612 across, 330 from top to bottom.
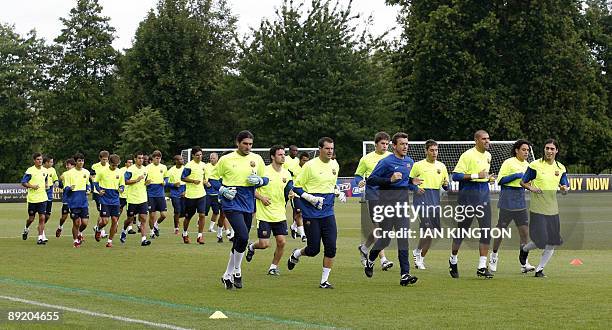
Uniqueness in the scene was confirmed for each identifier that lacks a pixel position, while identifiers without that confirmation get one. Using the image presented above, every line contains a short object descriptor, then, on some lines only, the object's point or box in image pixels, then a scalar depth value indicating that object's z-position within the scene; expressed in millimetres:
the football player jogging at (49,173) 26500
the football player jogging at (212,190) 26553
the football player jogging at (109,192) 25250
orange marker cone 19295
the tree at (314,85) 67188
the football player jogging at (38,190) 25891
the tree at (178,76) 77000
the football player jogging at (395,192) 15578
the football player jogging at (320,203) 15547
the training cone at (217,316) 11961
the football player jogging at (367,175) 17220
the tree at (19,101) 83250
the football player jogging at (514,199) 17578
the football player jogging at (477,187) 17266
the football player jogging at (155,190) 27438
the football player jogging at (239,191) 15367
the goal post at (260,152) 50681
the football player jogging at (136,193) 25484
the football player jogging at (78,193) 24922
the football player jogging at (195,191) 25531
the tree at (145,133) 73312
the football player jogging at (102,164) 25656
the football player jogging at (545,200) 17188
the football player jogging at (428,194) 18094
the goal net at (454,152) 51750
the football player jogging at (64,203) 25500
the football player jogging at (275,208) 16938
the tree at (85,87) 82625
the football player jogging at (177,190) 28656
